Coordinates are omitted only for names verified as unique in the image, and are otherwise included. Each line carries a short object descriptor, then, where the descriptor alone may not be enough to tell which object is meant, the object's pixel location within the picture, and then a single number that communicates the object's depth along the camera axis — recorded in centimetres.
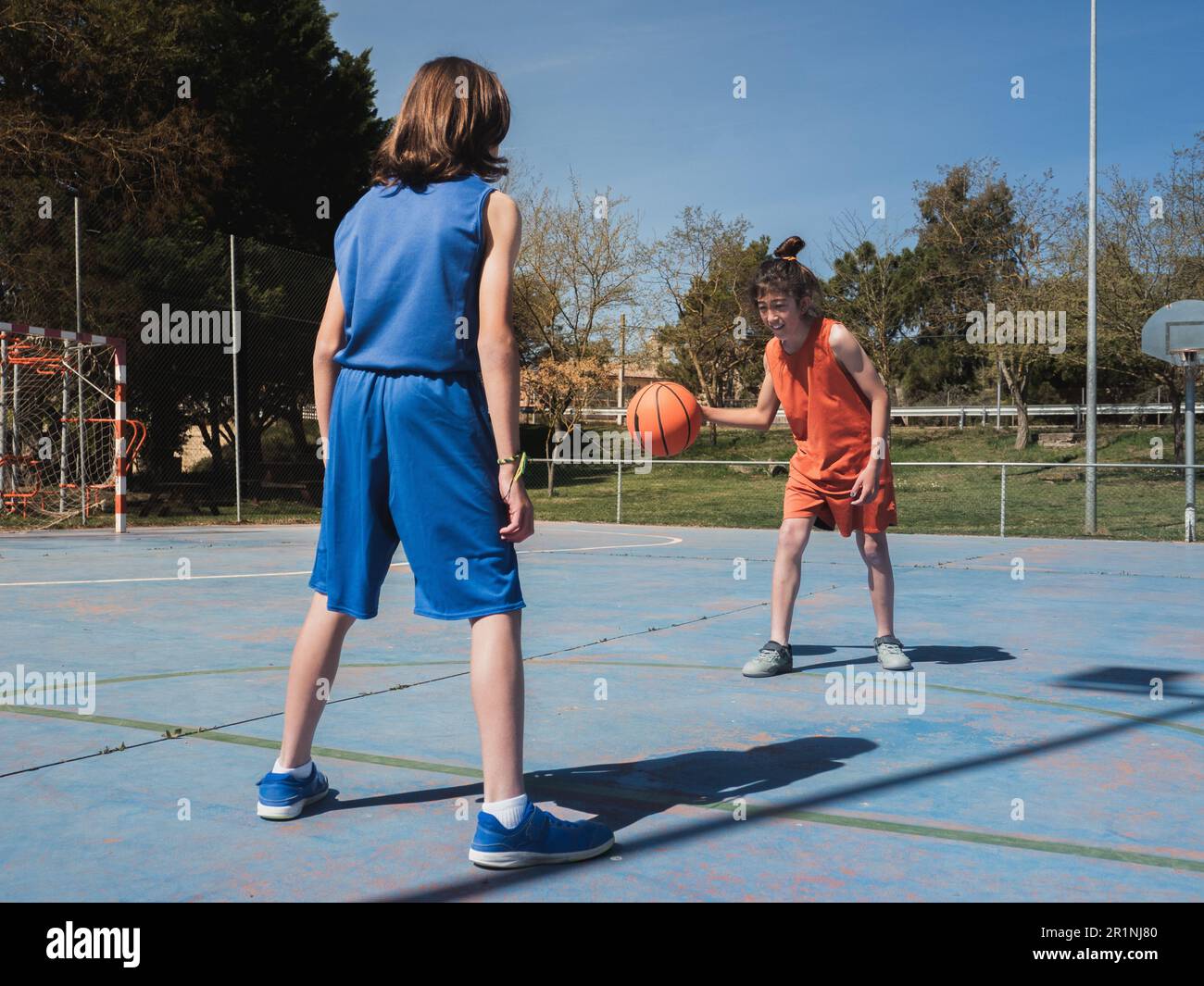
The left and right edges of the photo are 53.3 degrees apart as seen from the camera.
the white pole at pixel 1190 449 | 1493
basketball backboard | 1633
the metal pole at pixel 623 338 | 3284
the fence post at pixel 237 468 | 1688
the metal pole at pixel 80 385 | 1521
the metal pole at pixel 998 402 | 3738
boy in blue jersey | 272
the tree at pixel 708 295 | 3741
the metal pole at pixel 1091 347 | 1677
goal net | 1566
